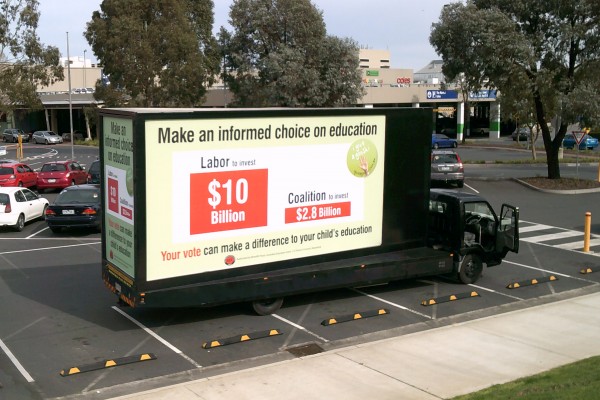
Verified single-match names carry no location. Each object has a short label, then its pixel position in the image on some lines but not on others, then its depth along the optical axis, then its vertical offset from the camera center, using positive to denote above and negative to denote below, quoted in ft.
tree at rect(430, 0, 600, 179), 93.25 +9.10
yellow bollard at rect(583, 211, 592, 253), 59.46 -9.71
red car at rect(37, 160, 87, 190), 103.40 -9.20
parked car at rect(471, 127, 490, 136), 261.22 -5.20
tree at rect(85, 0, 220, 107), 147.13 +12.53
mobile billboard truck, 35.40 -5.04
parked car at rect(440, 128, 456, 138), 239.71 -5.19
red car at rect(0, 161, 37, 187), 99.66 -8.95
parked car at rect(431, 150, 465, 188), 98.94 -7.22
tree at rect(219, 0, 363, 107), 147.23 +12.39
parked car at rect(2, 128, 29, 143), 245.24 -8.09
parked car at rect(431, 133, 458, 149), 192.45 -6.89
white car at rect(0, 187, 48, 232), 69.62 -9.56
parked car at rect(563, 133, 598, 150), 184.96 -6.56
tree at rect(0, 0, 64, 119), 131.54 +9.86
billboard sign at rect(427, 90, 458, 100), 229.45 +7.06
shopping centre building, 227.61 +4.78
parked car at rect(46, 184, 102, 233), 66.64 -9.36
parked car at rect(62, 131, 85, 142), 248.85 -8.46
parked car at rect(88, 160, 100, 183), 100.64 -8.64
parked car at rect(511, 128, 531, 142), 212.64 -5.24
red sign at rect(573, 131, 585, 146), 100.27 -2.46
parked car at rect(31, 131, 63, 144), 237.45 -8.61
